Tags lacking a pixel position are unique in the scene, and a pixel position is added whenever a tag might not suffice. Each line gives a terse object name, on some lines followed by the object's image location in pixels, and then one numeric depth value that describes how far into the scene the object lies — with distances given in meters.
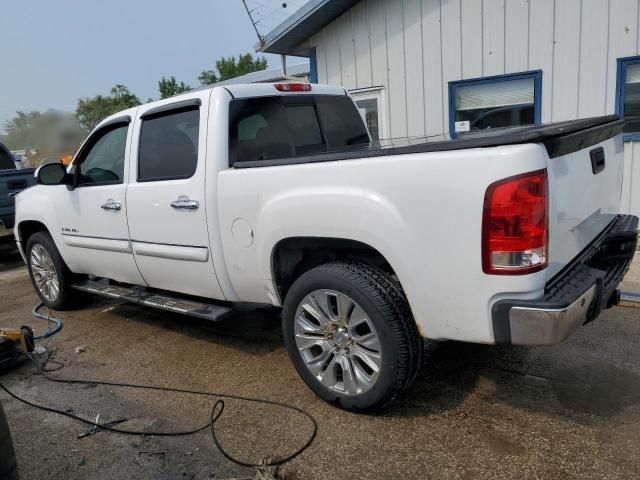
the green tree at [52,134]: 9.99
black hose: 2.82
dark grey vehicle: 8.54
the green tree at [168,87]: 47.59
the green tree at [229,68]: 50.22
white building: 6.86
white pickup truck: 2.46
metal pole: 9.30
